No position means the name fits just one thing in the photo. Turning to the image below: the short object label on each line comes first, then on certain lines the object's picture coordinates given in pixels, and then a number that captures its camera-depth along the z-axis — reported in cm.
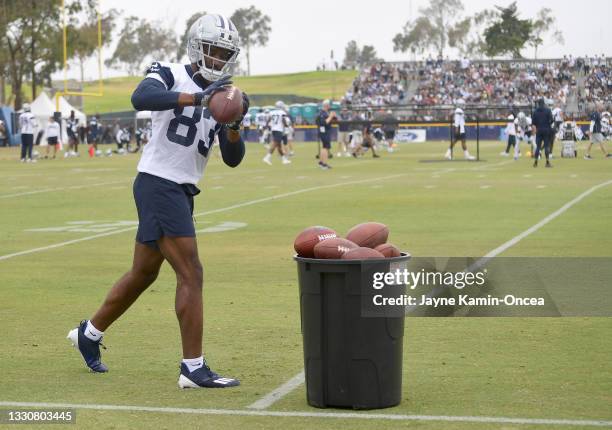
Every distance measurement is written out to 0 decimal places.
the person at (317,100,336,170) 3341
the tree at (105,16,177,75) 15588
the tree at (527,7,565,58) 14238
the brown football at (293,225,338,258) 625
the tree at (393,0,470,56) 16200
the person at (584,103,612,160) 3869
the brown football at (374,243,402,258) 625
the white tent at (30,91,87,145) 6481
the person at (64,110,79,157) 4816
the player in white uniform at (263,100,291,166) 3742
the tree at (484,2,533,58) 12181
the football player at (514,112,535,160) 3915
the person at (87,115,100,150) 4888
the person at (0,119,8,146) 5890
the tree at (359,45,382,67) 17261
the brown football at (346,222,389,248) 652
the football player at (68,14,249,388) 683
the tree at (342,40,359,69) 17500
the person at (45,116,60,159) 4506
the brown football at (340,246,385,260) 606
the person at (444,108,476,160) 3762
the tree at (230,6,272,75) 16338
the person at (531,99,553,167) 3309
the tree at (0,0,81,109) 7481
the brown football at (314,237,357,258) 614
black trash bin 607
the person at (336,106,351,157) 4415
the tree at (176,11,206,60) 14475
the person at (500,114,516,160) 3972
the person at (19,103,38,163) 4134
